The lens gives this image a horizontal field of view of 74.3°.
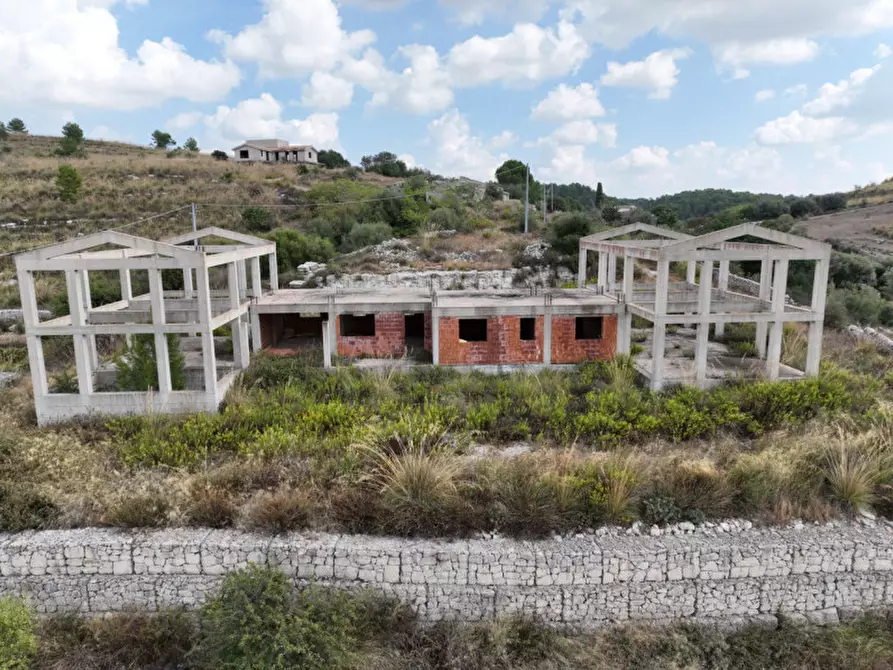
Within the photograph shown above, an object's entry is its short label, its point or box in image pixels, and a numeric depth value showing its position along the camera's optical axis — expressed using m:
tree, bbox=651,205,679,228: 40.10
